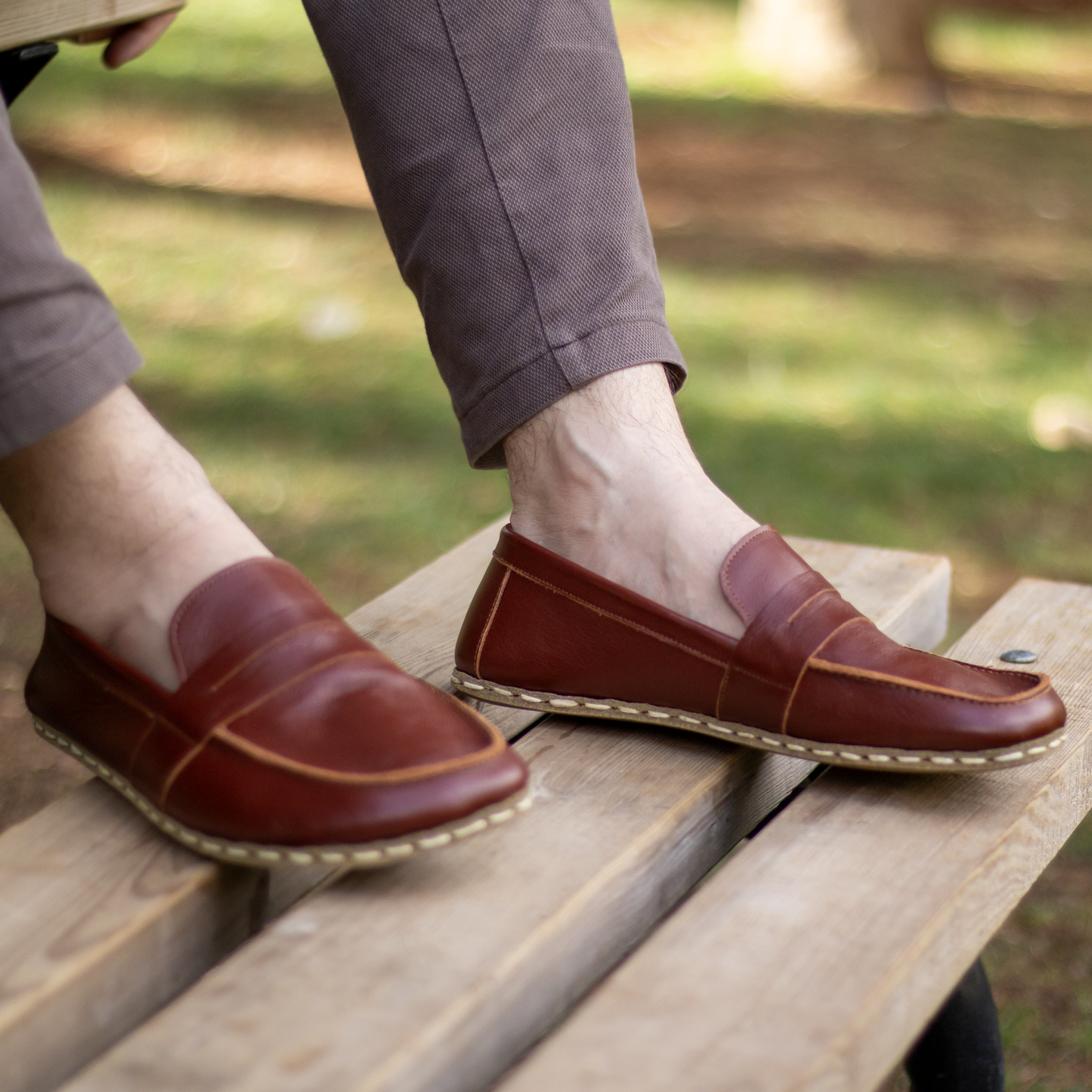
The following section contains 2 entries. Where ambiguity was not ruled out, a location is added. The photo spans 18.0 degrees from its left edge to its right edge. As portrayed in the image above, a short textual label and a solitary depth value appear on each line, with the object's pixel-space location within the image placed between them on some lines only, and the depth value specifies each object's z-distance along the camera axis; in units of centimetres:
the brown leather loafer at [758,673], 157
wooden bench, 142
